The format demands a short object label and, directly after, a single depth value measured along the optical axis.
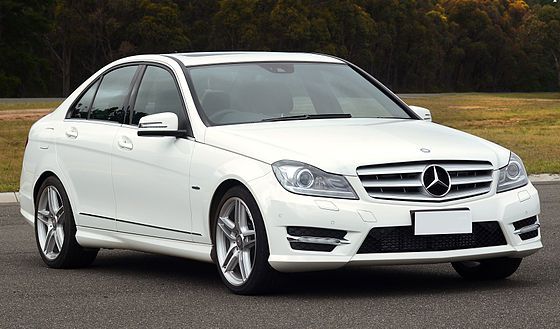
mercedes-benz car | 10.93
